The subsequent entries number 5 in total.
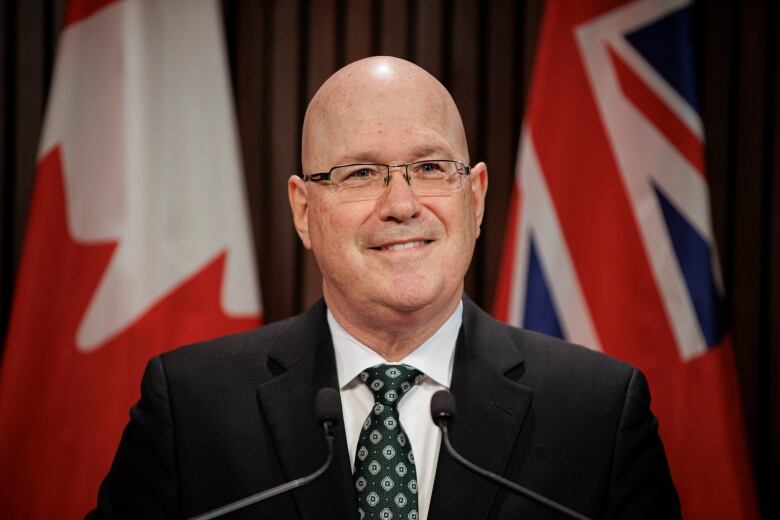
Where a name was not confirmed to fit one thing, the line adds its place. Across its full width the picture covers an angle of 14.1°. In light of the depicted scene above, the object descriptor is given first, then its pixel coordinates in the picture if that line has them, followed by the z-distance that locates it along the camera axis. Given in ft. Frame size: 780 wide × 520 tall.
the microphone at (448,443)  8.54
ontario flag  10.83
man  8.97
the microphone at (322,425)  8.53
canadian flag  10.77
